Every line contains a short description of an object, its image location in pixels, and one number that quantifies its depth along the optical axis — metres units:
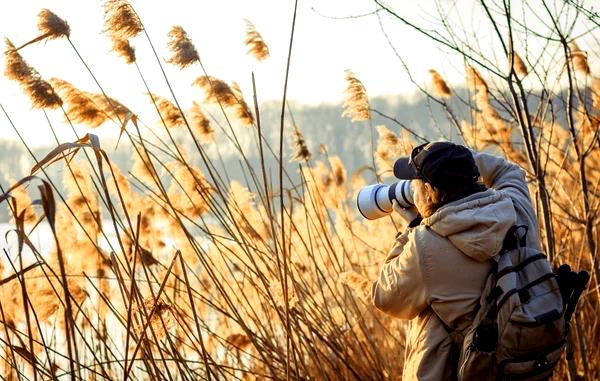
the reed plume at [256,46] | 8.17
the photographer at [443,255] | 4.65
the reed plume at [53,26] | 6.54
